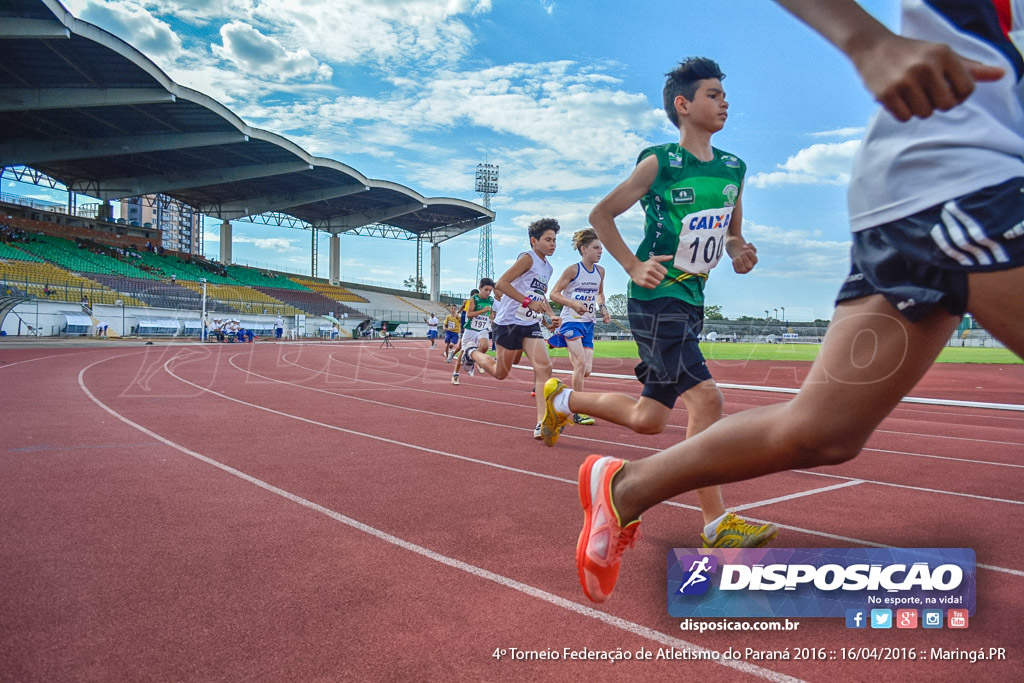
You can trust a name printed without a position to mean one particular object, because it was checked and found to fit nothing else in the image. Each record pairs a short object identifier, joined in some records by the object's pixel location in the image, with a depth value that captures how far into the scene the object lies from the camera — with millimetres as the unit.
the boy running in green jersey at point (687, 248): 3049
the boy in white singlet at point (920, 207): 1293
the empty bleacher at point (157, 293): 36656
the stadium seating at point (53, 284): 30469
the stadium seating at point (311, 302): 52938
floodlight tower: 69938
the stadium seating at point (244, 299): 43812
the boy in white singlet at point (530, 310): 6312
